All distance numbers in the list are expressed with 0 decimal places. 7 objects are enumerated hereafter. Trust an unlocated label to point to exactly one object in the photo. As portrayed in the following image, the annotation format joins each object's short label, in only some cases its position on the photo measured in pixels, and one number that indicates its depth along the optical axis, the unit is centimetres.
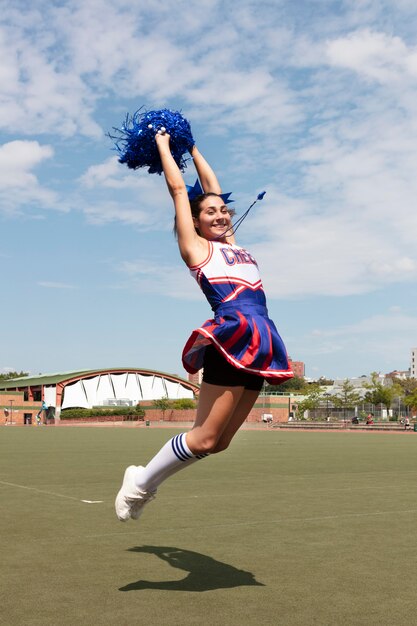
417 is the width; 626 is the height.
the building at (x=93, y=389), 8934
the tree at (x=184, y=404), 8350
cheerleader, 400
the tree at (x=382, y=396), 9519
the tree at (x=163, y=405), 8433
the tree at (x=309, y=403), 9091
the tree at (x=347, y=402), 9331
